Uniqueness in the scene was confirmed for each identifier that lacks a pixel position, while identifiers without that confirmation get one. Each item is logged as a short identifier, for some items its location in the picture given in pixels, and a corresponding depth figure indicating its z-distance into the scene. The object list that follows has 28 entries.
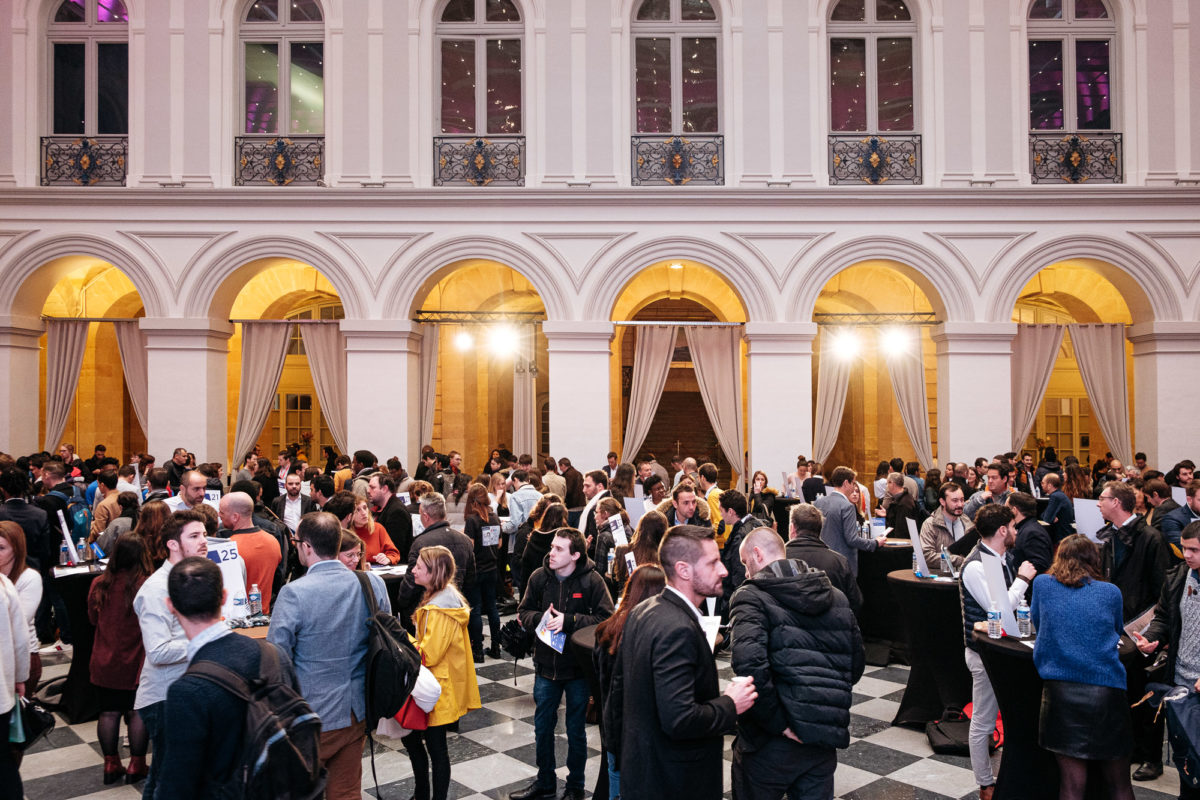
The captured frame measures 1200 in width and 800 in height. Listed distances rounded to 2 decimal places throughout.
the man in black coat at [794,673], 2.98
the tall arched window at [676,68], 12.23
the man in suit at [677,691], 2.68
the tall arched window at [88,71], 12.16
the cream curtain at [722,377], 12.38
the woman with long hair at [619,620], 3.29
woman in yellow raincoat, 4.08
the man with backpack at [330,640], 3.42
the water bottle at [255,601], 4.75
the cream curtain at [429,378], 12.48
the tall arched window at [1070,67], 12.09
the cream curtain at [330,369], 12.23
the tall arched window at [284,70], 12.20
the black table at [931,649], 5.27
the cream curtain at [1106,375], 12.20
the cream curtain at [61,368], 12.34
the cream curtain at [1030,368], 12.20
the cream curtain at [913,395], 12.26
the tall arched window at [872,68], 12.18
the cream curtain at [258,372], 12.34
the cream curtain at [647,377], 12.37
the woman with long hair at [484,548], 7.08
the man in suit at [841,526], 6.30
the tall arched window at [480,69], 12.24
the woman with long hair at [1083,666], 3.53
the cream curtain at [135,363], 12.16
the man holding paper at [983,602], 4.29
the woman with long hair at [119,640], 4.52
